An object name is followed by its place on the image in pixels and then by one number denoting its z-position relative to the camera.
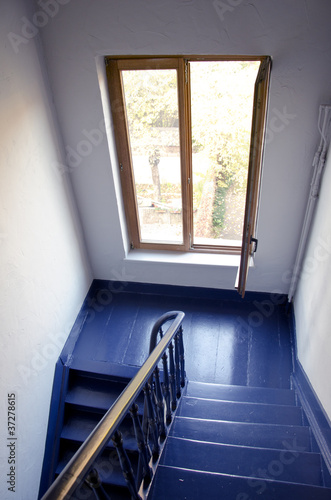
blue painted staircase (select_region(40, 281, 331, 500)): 1.76
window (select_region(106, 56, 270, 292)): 2.68
